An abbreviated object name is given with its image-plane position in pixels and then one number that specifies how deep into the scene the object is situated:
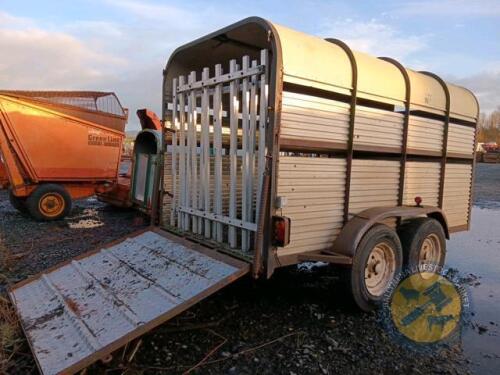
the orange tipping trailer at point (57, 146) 8.55
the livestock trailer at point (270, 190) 3.31
